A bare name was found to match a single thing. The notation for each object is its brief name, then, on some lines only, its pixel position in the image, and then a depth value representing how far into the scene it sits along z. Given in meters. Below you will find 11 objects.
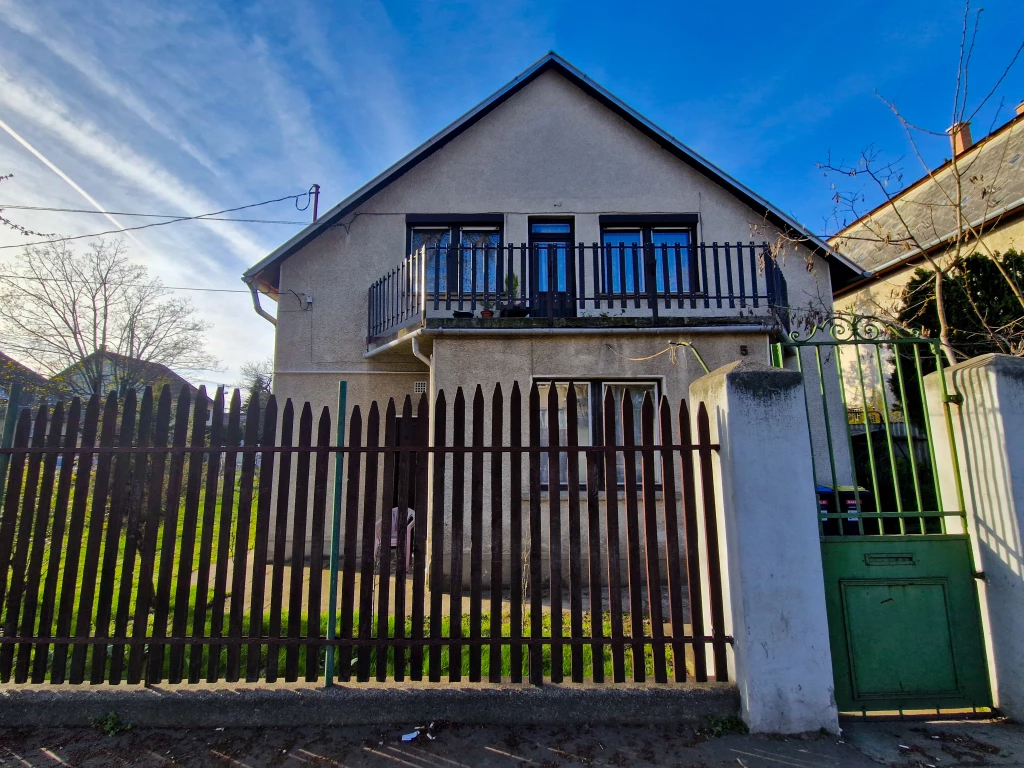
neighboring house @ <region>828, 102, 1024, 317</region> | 9.90
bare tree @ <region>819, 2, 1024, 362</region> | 10.50
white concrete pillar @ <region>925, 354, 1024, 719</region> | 2.82
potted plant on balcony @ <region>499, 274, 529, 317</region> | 6.64
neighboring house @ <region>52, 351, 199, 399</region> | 12.57
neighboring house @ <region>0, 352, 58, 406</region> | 11.30
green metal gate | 2.90
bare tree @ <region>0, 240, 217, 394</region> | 13.16
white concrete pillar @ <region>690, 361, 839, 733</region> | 2.71
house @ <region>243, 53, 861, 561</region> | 6.90
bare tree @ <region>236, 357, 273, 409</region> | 28.54
